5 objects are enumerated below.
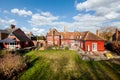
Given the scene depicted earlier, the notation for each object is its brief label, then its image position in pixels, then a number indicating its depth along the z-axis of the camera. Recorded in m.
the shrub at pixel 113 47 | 14.39
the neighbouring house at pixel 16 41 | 19.96
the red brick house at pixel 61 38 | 24.39
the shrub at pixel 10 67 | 6.37
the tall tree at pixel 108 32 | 33.50
